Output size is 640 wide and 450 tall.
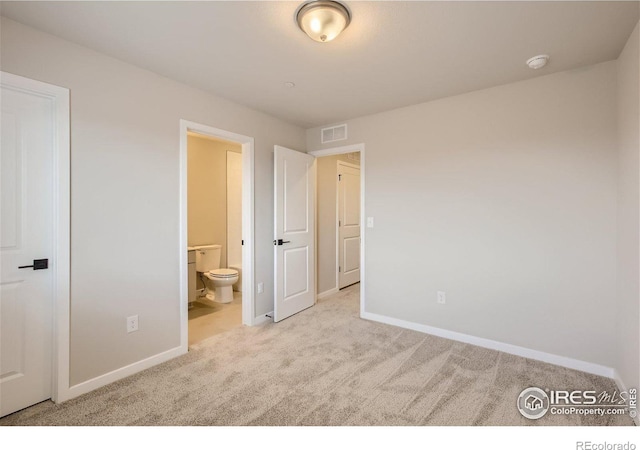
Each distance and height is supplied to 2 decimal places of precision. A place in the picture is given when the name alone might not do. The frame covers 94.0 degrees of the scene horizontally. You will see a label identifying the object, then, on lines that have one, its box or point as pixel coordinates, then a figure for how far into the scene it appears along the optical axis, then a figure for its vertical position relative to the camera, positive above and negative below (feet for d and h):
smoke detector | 7.04 +3.97
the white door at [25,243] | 5.79 -0.30
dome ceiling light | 5.28 +3.83
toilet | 12.99 -2.05
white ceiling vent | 11.98 +3.84
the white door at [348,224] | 15.85 +0.15
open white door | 11.10 -0.20
